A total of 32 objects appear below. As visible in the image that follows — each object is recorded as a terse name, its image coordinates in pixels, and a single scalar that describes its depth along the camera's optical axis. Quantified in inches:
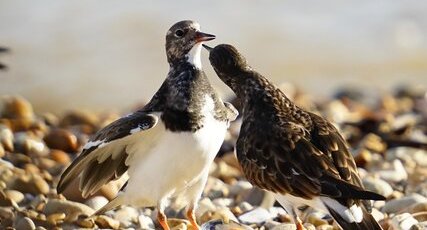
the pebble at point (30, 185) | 606.2
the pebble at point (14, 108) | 786.2
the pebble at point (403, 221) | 516.4
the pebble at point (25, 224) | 529.0
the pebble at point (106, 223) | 550.3
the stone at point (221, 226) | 507.4
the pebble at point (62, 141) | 720.3
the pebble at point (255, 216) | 559.5
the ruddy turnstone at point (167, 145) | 520.7
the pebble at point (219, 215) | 554.3
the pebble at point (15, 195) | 591.2
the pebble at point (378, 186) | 612.7
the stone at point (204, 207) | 577.3
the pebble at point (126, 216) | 566.7
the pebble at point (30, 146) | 693.3
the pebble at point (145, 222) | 560.1
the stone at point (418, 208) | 553.9
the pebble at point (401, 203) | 572.7
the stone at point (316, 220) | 550.9
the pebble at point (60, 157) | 686.9
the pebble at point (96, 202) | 586.0
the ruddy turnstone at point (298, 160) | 463.5
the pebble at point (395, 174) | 661.3
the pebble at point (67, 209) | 553.6
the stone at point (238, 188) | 634.2
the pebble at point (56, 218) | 543.2
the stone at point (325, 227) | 541.0
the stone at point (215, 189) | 634.8
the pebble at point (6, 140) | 684.1
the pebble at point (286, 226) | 519.8
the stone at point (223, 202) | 611.2
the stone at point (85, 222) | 545.0
